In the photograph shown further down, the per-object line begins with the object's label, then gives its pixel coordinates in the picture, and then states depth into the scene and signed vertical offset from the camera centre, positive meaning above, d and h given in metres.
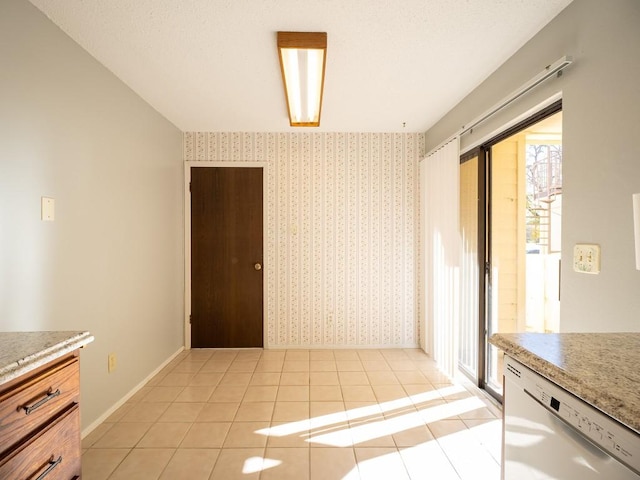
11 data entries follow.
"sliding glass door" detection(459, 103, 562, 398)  2.57 -0.01
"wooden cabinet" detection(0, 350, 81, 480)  0.87 -0.56
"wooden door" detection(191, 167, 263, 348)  3.58 -0.05
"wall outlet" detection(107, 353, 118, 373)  2.23 -0.87
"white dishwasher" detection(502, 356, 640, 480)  0.64 -0.47
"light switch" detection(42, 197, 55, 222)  1.69 +0.17
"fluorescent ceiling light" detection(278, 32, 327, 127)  1.82 +1.15
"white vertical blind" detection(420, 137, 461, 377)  2.73 -0.09
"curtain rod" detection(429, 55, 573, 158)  1.53 +0.87
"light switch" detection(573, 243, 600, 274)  1.41 -0.07
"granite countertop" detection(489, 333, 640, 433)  0.66 -0.33
